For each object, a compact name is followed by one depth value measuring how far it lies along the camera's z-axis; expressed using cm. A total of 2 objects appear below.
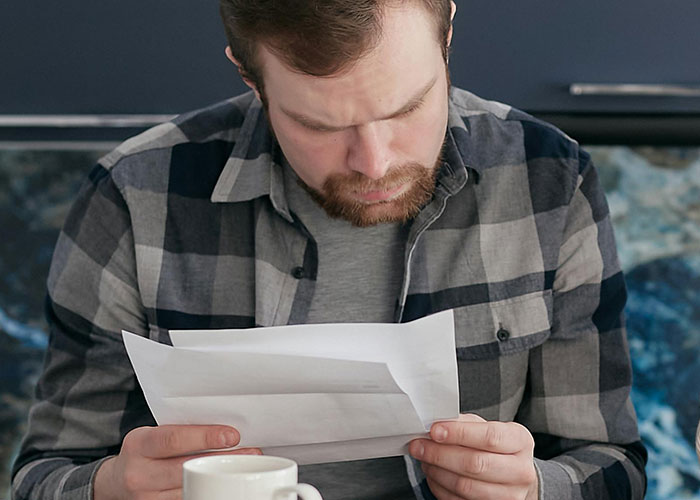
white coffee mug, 112
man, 151
